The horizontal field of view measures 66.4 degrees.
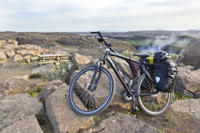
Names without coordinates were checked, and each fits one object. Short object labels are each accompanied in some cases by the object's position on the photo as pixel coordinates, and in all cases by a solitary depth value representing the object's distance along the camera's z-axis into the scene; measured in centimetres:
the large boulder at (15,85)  516
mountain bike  339
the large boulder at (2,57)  1717
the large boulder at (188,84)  501
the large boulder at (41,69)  970
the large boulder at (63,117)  298
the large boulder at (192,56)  775
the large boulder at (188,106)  379
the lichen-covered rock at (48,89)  431
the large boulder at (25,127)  285
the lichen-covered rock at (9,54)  1839
